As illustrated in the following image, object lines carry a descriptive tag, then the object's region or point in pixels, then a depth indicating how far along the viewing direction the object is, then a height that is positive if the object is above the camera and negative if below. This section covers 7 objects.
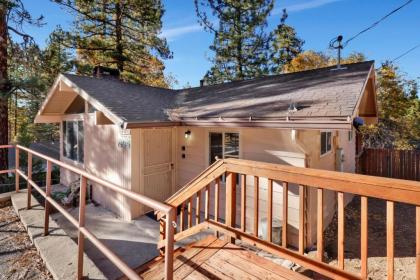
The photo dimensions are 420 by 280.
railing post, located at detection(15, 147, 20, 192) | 4.75 -0.68
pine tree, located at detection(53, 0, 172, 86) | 13.84 +6.37
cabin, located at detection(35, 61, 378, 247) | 4.89 +0.15
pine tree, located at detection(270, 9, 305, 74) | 18.55 +7.40
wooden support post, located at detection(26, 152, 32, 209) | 4.22 -0.59
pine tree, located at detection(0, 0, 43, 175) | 8.67 +3.64
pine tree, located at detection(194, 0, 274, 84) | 16.75 +7.36
